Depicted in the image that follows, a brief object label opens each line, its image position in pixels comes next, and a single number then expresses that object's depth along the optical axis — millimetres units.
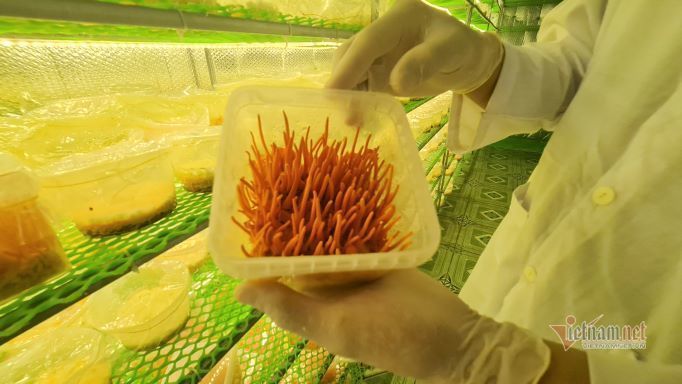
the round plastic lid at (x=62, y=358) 380
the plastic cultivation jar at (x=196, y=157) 498
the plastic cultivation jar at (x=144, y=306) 469
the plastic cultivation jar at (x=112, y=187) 353
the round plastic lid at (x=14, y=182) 275
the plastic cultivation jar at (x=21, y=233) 276
